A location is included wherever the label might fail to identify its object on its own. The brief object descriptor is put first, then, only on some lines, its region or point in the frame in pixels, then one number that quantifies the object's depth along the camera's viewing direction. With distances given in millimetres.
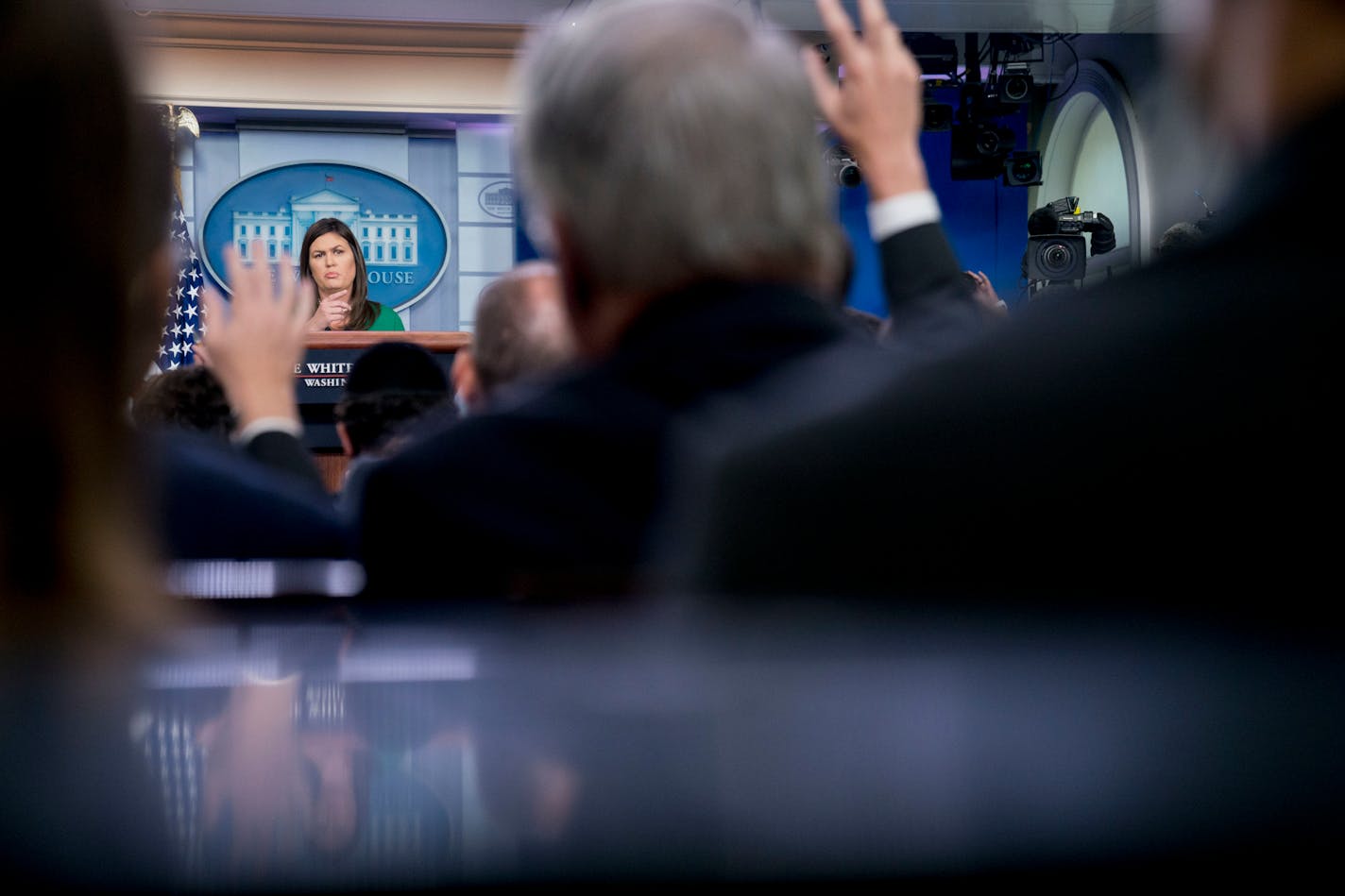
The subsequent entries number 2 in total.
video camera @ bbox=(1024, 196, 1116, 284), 7871
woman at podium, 5436
